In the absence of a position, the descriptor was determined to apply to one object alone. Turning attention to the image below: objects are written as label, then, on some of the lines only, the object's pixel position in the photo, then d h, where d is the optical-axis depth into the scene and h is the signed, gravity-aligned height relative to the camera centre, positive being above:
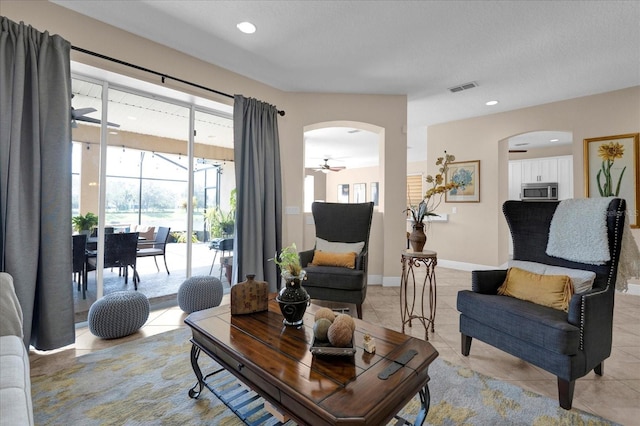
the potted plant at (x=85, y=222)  2.86 -0.06
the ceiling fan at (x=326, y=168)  8.14 +1.34
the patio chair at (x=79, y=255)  2.77 -0.37
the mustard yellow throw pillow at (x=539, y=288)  1.94 -0.49
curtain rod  2.48 +1.40
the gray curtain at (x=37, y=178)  2.08 +0.27
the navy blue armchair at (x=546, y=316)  1.65 -0.61
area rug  1.56 -1.05
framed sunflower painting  3.97 +0.66
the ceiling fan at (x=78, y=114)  2.60 +0.89
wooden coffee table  0.99 -0.60
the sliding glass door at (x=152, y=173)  2.90 +0.48
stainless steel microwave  6.48 +0.57
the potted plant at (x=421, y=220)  2.68 -0.03
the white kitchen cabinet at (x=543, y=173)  6.43 +0.99
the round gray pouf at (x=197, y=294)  2.97 -0.79
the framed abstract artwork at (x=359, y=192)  10.80 +0.88
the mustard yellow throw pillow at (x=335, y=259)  3.17 -0.46
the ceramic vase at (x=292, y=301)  1.58 -0.45
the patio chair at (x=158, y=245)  3.71 -0.37
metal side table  2.58 -0.39
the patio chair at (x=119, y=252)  3.00 -0.38
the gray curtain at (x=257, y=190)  3.56 +0.32
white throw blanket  1.92 -0.14
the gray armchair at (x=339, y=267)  2.94 -0.44
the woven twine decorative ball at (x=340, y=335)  1.27 -0.50
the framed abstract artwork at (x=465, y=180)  5.36 +0.67
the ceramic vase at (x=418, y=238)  2.69 -0.19
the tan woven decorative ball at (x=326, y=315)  1.41 -0.47
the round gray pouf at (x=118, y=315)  2.44 -0.82
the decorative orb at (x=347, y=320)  1.30 -0.46
